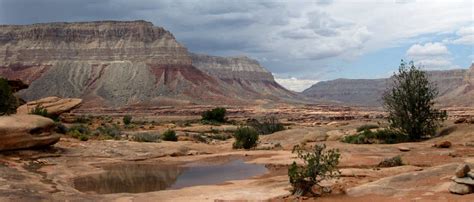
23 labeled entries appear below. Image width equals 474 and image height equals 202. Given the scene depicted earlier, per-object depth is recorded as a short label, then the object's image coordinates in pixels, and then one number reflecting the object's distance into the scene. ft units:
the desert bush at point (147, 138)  121.49
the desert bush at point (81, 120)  180.03
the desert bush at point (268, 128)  185.21
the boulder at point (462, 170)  46.19
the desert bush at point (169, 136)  132.87
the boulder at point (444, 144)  91.35
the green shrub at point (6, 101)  90.11
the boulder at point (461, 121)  113.82
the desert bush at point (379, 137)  114.73
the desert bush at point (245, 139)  115.44
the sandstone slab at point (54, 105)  151.85
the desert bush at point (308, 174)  52.54
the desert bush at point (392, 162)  71.97
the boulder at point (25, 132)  79.48
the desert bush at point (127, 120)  224.78
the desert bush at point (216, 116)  253.42
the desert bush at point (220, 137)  162.75
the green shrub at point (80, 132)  111.19
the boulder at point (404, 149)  91.00
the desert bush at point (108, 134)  126.85
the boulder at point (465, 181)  45.07
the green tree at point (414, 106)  112.37
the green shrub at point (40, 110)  135.66
